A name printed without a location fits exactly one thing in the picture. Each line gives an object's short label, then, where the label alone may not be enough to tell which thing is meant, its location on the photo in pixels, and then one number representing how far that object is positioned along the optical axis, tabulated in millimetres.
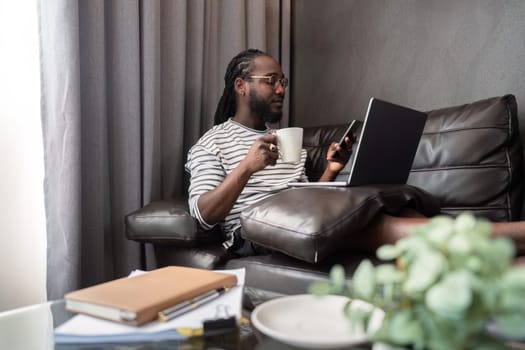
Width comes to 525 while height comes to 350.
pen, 625
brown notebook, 609
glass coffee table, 581
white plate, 509
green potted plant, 321
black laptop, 1210
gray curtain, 1374
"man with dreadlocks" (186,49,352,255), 1371
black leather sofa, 1013
